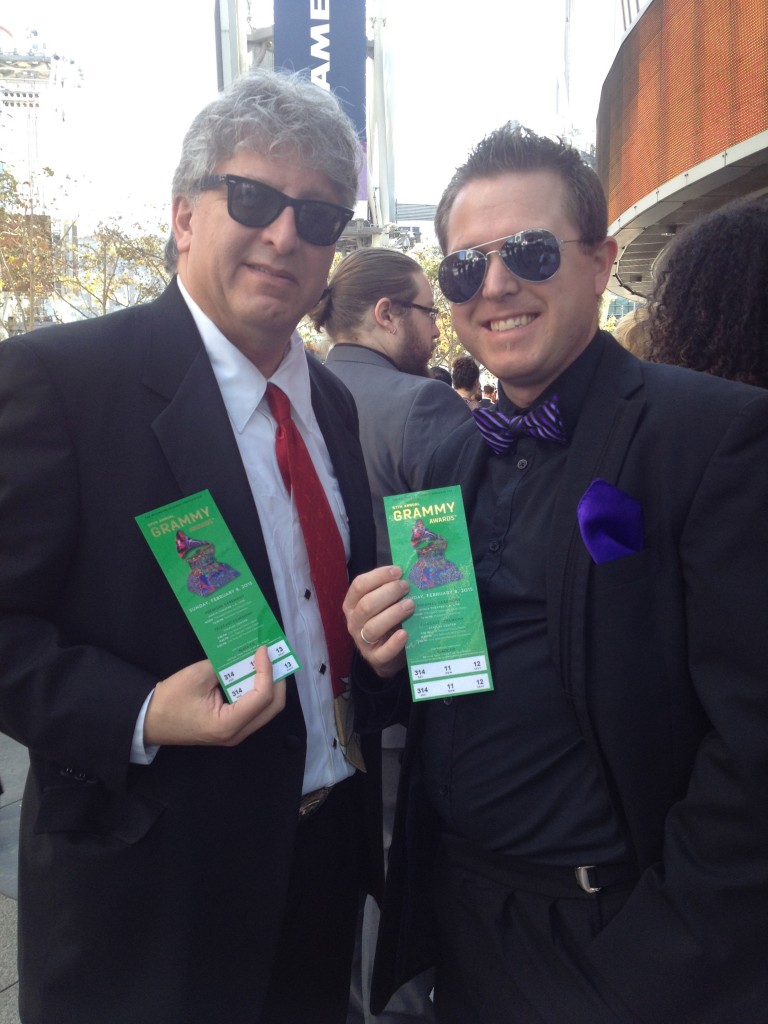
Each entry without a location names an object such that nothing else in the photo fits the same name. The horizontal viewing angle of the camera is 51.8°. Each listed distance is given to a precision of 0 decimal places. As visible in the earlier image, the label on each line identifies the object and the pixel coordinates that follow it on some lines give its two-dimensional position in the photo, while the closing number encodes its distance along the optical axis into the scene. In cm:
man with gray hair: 160
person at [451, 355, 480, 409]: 938
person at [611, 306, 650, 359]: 253
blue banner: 1268
